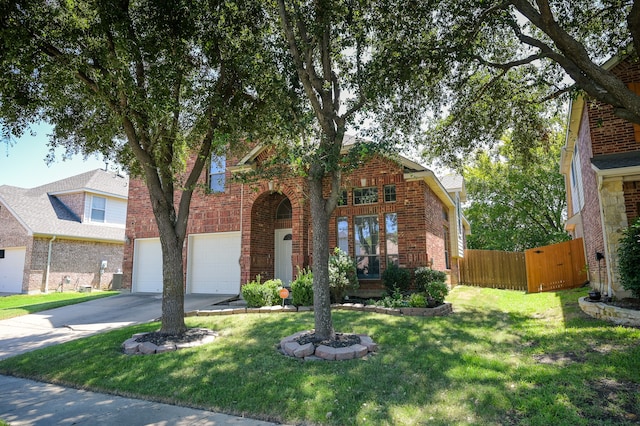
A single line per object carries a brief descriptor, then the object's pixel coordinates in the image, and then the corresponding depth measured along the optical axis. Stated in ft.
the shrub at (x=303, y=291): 33.32
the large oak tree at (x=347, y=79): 21.45
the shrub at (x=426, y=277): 36.50
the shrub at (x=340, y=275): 34.55
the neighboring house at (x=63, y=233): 62.90
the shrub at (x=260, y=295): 33.47
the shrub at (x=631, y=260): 24.47
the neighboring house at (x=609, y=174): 29.45
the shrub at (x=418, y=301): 30.94
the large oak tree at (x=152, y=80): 23.03
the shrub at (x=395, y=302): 31.73
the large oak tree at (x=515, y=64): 20.18
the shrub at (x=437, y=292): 32.50
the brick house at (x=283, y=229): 40.27
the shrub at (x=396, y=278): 37.55
